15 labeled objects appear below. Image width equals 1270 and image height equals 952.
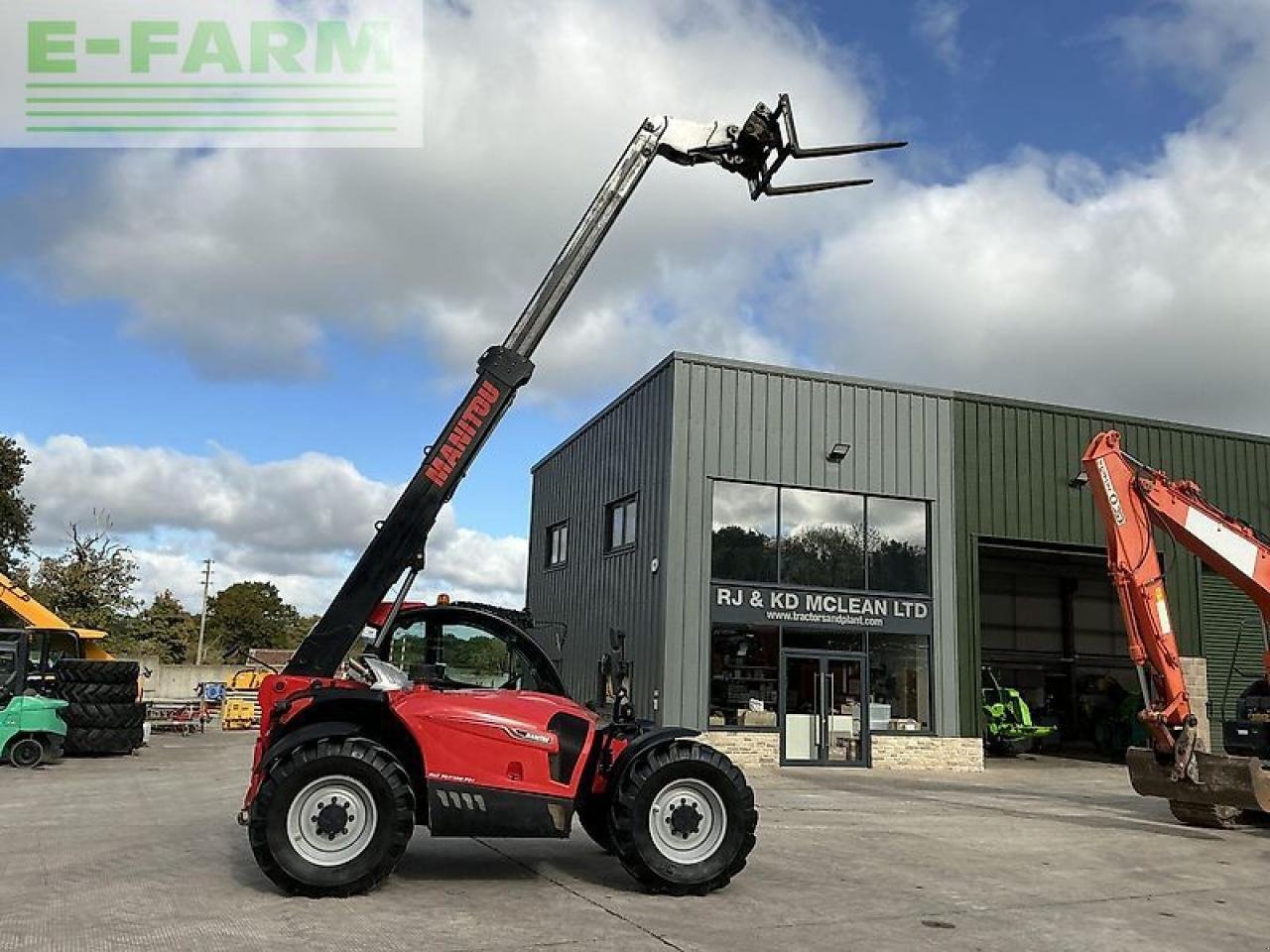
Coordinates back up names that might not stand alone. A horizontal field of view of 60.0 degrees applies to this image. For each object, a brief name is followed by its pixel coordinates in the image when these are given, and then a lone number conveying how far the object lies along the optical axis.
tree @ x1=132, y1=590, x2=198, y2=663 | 49.19
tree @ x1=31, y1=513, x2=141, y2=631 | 39.69
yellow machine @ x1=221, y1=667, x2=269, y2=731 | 27.44
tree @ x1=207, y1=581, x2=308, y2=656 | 68.60
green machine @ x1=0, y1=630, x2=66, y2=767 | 16.67
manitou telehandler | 7.44
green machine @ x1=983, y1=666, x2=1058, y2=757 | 25.67
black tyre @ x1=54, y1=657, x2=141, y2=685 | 18.91
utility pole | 50.46
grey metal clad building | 19.77
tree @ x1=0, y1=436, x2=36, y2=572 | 40.16
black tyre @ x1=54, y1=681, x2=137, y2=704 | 18.91
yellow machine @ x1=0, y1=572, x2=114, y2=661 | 19.69
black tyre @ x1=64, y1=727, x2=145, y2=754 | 18.94
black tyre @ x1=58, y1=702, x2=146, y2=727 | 18.94
